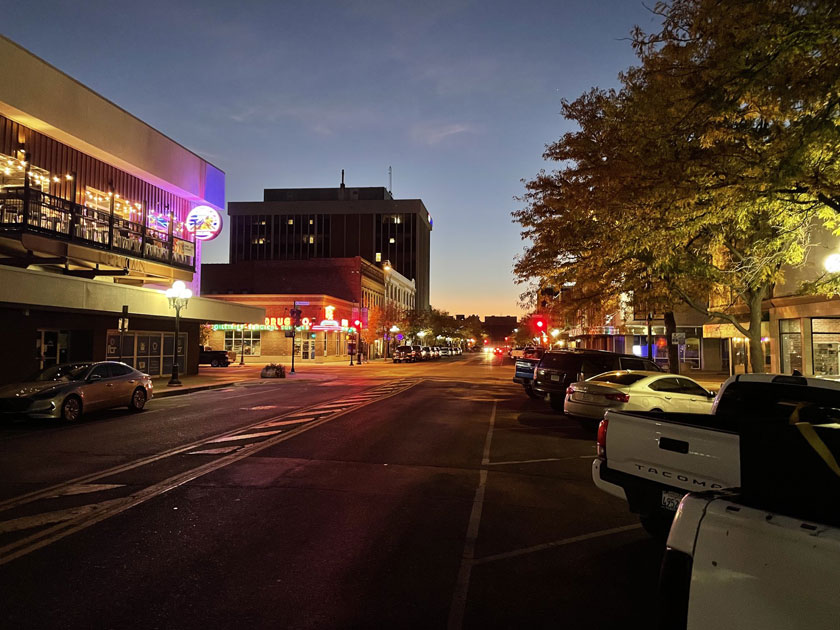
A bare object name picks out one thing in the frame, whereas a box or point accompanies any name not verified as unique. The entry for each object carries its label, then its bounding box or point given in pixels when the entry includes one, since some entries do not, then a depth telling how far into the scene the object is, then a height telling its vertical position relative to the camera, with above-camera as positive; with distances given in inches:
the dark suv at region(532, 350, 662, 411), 648.4 -26.5
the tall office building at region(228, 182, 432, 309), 4643.2 +955.2
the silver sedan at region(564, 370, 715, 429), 481.7 -44.0
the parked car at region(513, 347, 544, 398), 844.6 -43.4
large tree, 344.2 +152.0
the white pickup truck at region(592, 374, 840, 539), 170.6 -32.0
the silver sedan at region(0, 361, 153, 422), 497.4 -44.9
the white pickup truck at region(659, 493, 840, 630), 75.5 -32.6
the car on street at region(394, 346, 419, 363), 2405.3 -43.9
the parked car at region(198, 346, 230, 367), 1766.7 -44.4
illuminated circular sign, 1197.7 +255.1
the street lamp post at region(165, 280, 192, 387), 970.1 +81.5
